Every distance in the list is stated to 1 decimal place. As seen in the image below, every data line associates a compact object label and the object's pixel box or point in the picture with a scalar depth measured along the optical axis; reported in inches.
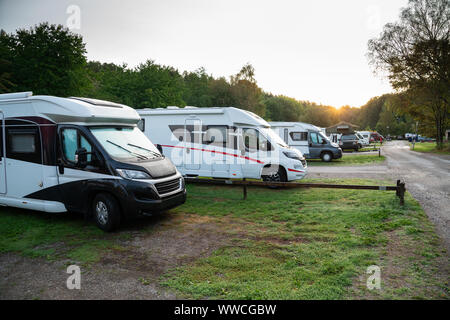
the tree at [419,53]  1119.0
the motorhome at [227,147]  422.6
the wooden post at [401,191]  302.7
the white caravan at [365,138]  1518.3
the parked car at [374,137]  2043.8
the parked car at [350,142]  1240.8
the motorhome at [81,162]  240.7
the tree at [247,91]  2217.0
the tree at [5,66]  843.6
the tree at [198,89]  2227.2
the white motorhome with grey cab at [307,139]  836.0
